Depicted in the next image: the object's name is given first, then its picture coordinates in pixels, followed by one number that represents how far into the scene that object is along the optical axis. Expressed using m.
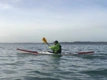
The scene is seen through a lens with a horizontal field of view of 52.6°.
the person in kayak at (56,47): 12.69
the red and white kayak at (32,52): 13.40
